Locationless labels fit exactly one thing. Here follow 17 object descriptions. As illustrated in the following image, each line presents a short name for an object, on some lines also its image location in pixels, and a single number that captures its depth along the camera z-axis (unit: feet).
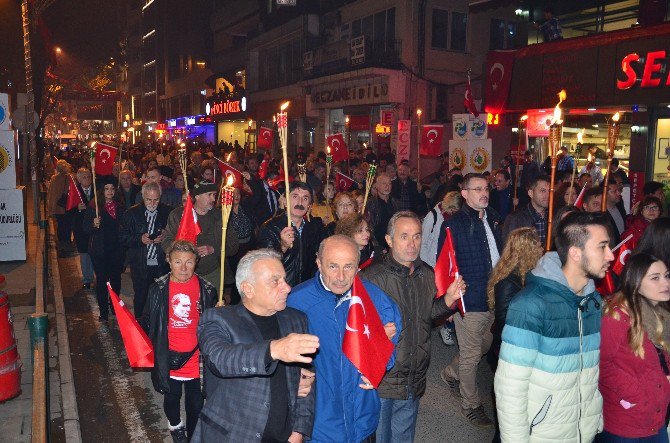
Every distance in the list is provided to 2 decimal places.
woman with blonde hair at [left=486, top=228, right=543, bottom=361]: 15.58
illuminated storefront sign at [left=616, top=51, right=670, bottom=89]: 51.06
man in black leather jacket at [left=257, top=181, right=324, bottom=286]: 19.53
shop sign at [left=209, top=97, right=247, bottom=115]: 136.67
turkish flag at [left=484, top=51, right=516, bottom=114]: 67.62
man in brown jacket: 13.93
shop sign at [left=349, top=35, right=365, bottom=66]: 84.74
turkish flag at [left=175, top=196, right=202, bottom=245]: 20.80
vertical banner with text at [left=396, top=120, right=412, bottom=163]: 52.83
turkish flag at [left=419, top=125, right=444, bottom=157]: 50.08
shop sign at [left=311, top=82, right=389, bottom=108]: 85.56
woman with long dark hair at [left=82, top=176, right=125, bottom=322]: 29.40
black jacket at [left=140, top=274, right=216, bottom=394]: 17.01
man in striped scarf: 25.27
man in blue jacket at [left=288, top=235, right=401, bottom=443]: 11.85
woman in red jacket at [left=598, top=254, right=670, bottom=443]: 11.72
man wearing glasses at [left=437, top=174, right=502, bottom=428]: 19.17
